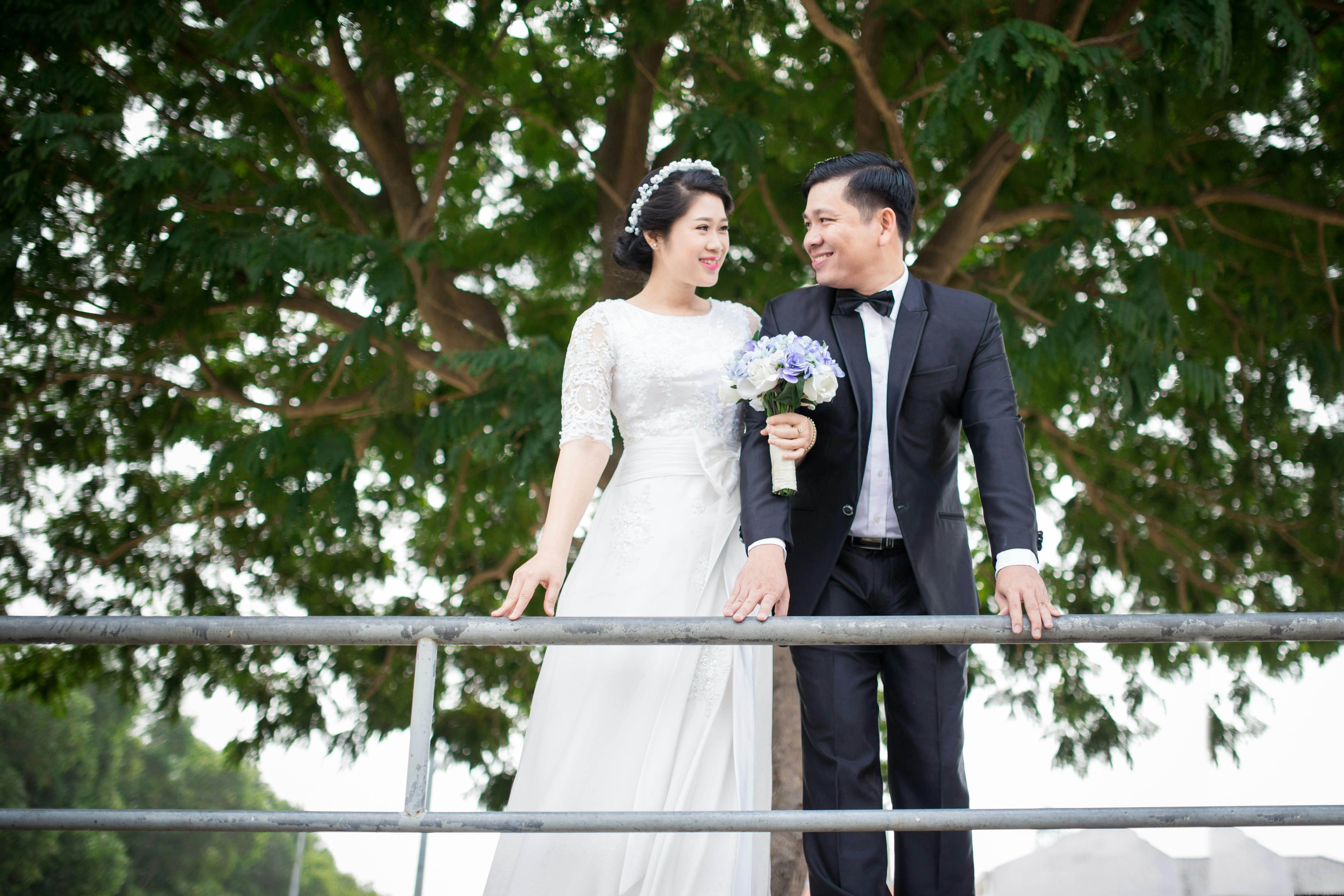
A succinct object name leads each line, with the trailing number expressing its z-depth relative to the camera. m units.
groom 2.68
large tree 5.19
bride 3.00
